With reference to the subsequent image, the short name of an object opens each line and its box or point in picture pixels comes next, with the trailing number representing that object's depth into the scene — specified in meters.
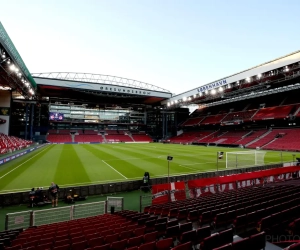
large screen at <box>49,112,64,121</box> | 68.18
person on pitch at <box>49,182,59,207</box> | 11.01
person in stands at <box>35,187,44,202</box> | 11.20
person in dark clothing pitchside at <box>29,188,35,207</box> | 10.94
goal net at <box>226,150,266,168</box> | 22.70
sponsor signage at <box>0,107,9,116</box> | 40.48
